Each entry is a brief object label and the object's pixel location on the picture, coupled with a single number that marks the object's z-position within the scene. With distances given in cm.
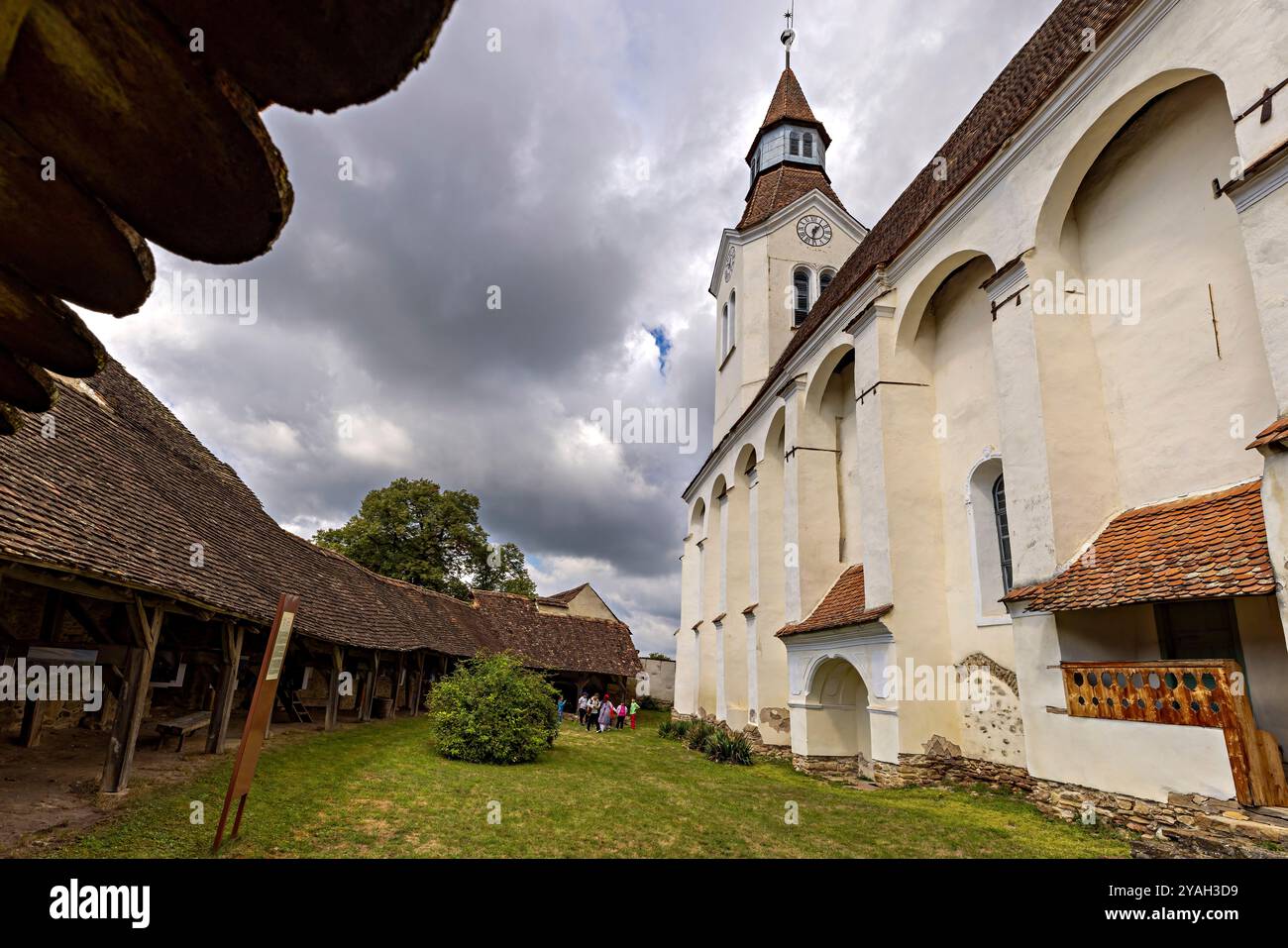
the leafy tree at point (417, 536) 3662
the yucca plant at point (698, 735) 1797
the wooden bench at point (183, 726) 1095
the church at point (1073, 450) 653
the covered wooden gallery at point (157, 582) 733
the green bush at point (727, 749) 1536
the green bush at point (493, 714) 1325
